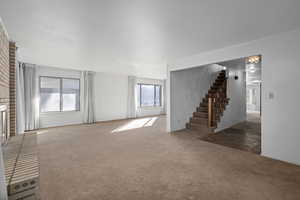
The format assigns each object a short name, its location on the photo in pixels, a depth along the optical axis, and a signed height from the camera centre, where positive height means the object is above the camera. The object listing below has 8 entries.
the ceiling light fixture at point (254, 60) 4.67 +1.37
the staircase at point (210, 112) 4.83 -0.51
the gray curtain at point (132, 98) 8.29 +0.07
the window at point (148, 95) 9.07 +0.29
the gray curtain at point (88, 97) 6.67 +0.11
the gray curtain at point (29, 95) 5.21 +0.17
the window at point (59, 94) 5.86 +0.24
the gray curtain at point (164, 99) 10.09 +0.00
